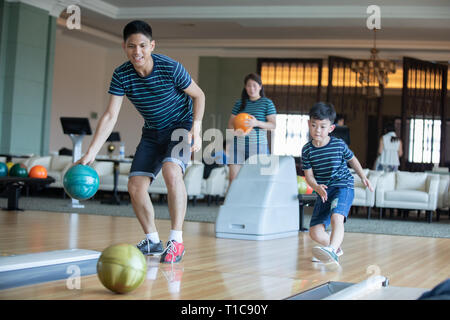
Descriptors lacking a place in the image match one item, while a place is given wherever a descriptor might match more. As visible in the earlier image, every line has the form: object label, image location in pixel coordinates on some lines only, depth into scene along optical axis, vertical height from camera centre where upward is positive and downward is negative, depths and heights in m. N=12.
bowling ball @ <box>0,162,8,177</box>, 6.76 -0.07
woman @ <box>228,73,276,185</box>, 4.98 +0.47
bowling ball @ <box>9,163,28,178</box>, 6.89 -0.07
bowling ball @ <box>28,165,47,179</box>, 6.97 -0.08
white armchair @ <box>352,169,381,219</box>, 8.41 -0.19
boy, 3.59 +0.03
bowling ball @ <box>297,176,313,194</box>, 5.90 -0.08
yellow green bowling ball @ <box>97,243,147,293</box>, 2.32 -0.38
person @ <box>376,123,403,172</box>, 10.86 +0.59
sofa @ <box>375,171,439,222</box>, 8.23 -0.11
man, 3.24 +0.28
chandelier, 10.78 +2.01
